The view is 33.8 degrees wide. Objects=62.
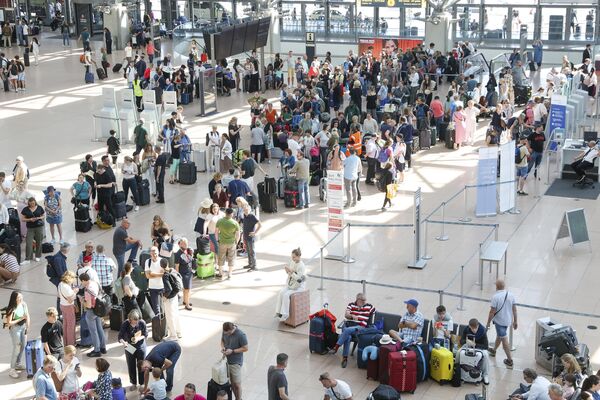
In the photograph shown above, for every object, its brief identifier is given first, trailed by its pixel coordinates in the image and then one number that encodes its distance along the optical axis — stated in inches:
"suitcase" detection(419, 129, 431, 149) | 1028.7
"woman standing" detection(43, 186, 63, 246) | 732.0
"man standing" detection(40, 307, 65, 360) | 526.3
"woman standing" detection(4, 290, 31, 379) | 538.9
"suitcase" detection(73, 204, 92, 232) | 777.6
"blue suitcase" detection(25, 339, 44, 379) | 533.0
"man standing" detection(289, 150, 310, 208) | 815.1
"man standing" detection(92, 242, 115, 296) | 599.2
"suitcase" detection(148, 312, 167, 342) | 572.1
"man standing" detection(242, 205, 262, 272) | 671.1
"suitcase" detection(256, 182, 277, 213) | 815.1
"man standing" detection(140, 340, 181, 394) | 493.4
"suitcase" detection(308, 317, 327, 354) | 547.8
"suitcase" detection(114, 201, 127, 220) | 796.6
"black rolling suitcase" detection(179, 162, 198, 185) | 903.7
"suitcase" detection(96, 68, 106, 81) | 1509.6
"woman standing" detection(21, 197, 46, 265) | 698.8
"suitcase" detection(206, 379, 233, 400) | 484.7
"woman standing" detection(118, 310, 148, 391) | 511.8
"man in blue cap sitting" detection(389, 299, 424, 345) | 532.4
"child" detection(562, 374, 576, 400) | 452.9
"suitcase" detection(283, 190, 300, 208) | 823.7
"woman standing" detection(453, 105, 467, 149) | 1010.7
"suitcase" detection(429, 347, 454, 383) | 513.0
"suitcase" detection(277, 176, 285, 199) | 844.0
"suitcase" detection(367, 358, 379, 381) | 521.0
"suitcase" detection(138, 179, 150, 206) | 832.9
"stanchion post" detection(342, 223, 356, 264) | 705.0
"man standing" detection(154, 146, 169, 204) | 827.4
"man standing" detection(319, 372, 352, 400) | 452.8
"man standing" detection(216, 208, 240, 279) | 660.1
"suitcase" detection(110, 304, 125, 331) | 588.1
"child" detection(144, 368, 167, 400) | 469.1
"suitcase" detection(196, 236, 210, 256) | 665.6
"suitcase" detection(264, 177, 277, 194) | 824.3
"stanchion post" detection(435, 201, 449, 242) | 748.6
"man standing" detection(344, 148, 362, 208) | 812.0
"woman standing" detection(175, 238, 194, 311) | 604.1
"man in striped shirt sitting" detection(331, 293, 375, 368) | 544.1
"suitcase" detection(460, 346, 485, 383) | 512.1
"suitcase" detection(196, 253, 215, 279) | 669.3
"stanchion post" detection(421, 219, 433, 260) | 709.3
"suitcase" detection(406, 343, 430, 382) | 513.0
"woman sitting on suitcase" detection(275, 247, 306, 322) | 591.2
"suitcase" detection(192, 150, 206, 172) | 942.4
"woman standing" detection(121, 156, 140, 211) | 815.7
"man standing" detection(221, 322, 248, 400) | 493.7
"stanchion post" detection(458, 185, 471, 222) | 796.0
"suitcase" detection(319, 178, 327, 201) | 850.8
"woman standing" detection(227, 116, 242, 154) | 964.6
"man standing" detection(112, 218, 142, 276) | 653.9
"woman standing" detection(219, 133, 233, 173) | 914.7
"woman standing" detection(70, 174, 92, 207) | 774.5
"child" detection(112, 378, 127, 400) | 468.1
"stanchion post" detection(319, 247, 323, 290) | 633.2
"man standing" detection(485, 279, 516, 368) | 533.6
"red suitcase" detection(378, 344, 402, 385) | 513.3
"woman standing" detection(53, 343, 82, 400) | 484.4
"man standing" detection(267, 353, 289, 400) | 468.4
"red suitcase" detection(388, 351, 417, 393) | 506.6
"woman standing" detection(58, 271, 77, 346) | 556.1
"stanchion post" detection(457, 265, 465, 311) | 612.6
